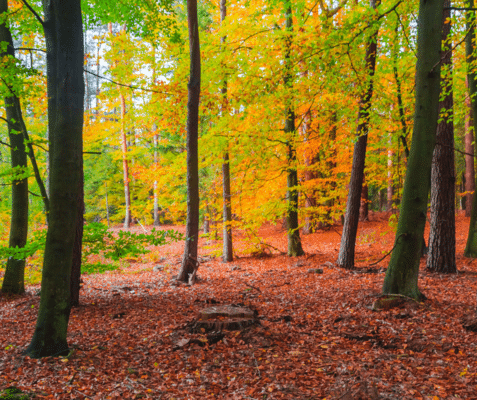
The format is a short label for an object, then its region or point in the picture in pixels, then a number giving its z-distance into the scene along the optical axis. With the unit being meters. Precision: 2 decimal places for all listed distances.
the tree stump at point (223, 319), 4.60
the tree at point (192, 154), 7.58
